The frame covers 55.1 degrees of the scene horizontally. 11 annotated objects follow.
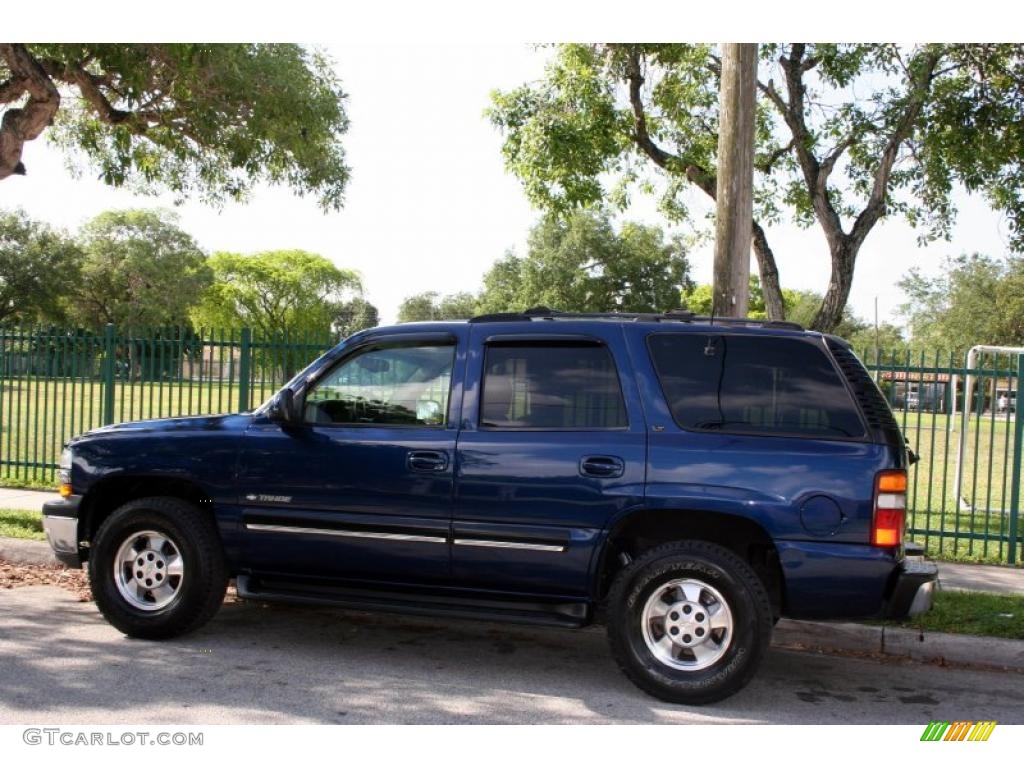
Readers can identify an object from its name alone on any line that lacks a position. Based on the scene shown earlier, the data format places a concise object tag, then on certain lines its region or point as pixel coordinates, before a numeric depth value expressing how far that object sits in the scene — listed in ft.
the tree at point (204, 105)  34.45
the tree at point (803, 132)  39.19
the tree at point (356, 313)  338.95
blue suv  16.75
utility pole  26.76
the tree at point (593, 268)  188.44
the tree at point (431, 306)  317.85
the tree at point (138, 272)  235.40
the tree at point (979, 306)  152.76
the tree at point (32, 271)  180.55
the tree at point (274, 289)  295.89
